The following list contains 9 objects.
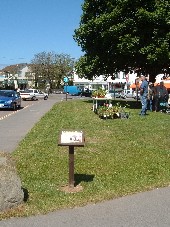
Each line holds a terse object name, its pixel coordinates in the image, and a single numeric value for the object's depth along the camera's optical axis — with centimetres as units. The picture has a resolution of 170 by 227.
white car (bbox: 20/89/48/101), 5440
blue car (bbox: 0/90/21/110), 3005
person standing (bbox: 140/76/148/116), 1955
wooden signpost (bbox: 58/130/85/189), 650
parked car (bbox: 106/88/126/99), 5956
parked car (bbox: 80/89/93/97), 7481
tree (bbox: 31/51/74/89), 10000
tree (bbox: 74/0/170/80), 2502
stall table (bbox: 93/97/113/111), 2149
